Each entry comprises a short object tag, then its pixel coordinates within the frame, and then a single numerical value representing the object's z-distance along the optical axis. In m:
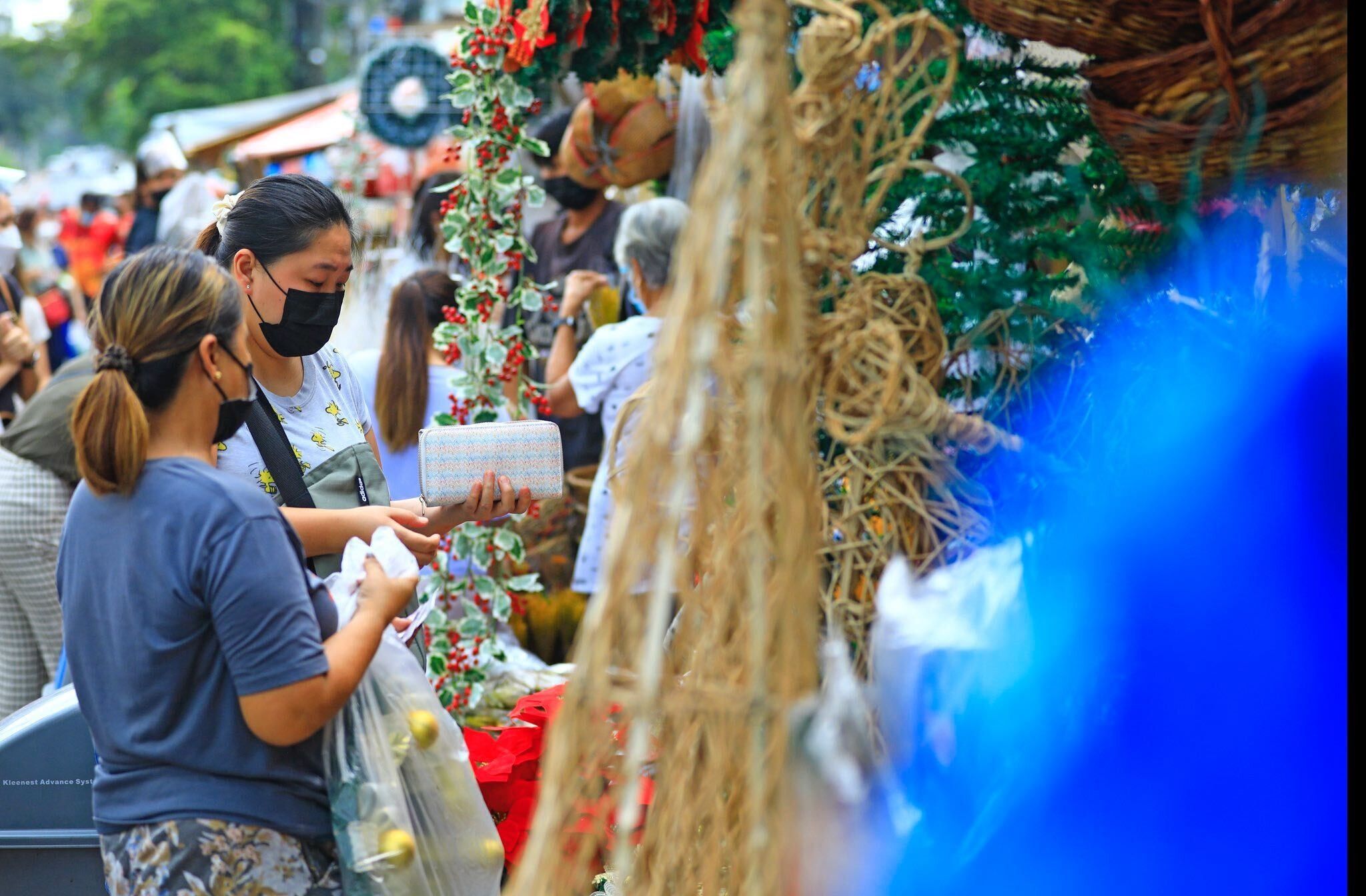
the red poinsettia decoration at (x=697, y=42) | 3.65
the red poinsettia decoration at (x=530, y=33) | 3.60
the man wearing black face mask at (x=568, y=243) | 5.32
